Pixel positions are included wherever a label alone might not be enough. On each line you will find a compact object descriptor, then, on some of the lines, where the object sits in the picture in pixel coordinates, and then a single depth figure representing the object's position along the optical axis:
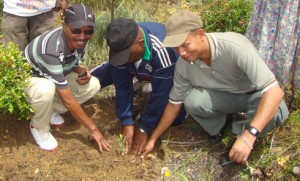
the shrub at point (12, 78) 3.07
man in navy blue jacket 2.88
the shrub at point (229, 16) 4.57
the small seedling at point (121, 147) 3.46
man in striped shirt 3.06
